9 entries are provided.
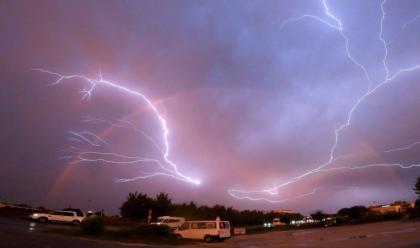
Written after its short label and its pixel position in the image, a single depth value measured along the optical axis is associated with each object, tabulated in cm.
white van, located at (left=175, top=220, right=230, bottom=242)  2923
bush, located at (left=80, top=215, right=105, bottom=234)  2686
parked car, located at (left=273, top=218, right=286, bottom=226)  6356
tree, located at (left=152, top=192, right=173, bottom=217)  6216
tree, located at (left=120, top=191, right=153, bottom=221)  6244
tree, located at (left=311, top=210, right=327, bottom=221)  7352
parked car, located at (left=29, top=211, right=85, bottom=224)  3850
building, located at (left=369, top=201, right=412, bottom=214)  10862
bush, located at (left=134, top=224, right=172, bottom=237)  2888
